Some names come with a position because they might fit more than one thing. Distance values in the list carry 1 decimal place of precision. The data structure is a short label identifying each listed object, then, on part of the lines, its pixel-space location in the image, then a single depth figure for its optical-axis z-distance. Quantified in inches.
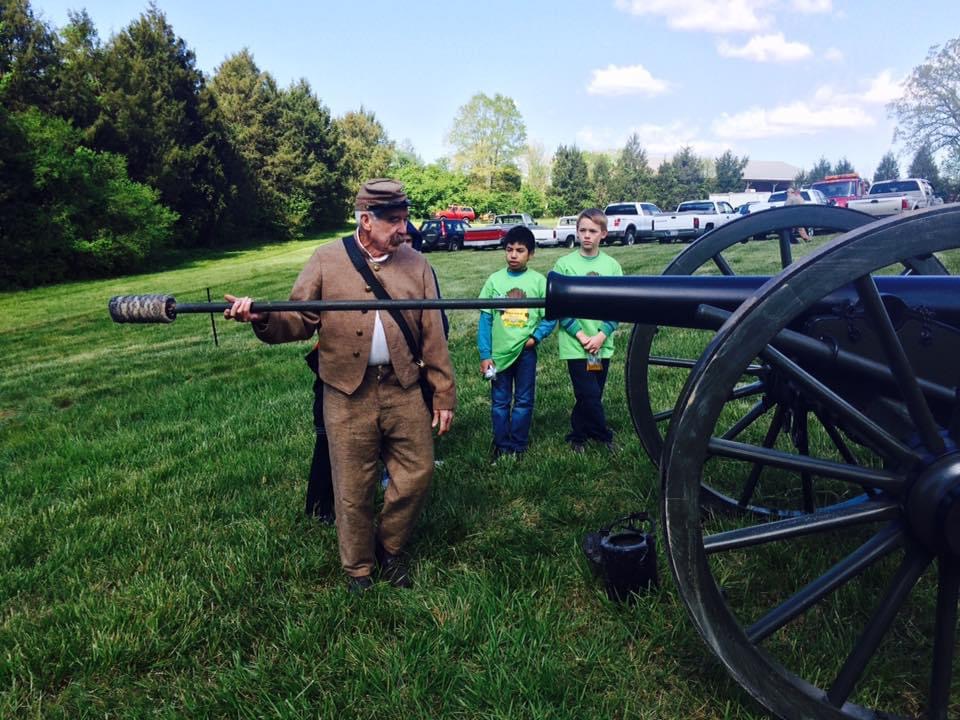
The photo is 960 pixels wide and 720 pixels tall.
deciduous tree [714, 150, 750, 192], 2731.3
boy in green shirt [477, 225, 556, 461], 187.6
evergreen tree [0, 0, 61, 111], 1082.1
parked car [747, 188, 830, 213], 976.9
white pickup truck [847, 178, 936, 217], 944.9
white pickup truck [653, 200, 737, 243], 1082.7
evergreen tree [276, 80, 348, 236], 1807.3
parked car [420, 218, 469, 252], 1169.4
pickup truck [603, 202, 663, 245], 1087.6
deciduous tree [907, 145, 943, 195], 2267.2
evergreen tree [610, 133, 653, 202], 2329.0
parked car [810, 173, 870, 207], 1142.7
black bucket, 113.2
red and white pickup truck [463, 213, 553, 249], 1170.6
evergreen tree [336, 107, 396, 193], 2123.5
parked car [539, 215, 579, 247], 1160.5
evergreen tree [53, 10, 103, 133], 1154.7
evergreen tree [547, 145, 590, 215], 2388.0
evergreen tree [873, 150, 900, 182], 3176.7
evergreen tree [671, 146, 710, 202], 2455.7
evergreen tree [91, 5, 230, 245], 1253.7
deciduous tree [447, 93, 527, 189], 2361.0
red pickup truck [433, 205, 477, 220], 1593.3
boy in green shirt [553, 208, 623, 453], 187.3
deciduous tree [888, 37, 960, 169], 2121.1
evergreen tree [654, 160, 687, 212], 2352.4
